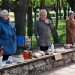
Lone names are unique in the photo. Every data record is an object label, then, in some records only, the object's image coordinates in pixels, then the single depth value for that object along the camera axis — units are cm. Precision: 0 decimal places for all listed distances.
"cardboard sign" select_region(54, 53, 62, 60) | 939
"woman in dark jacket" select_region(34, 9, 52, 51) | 936
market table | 771
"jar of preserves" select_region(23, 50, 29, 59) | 857
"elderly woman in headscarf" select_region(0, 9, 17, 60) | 798
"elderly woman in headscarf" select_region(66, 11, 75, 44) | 1092
